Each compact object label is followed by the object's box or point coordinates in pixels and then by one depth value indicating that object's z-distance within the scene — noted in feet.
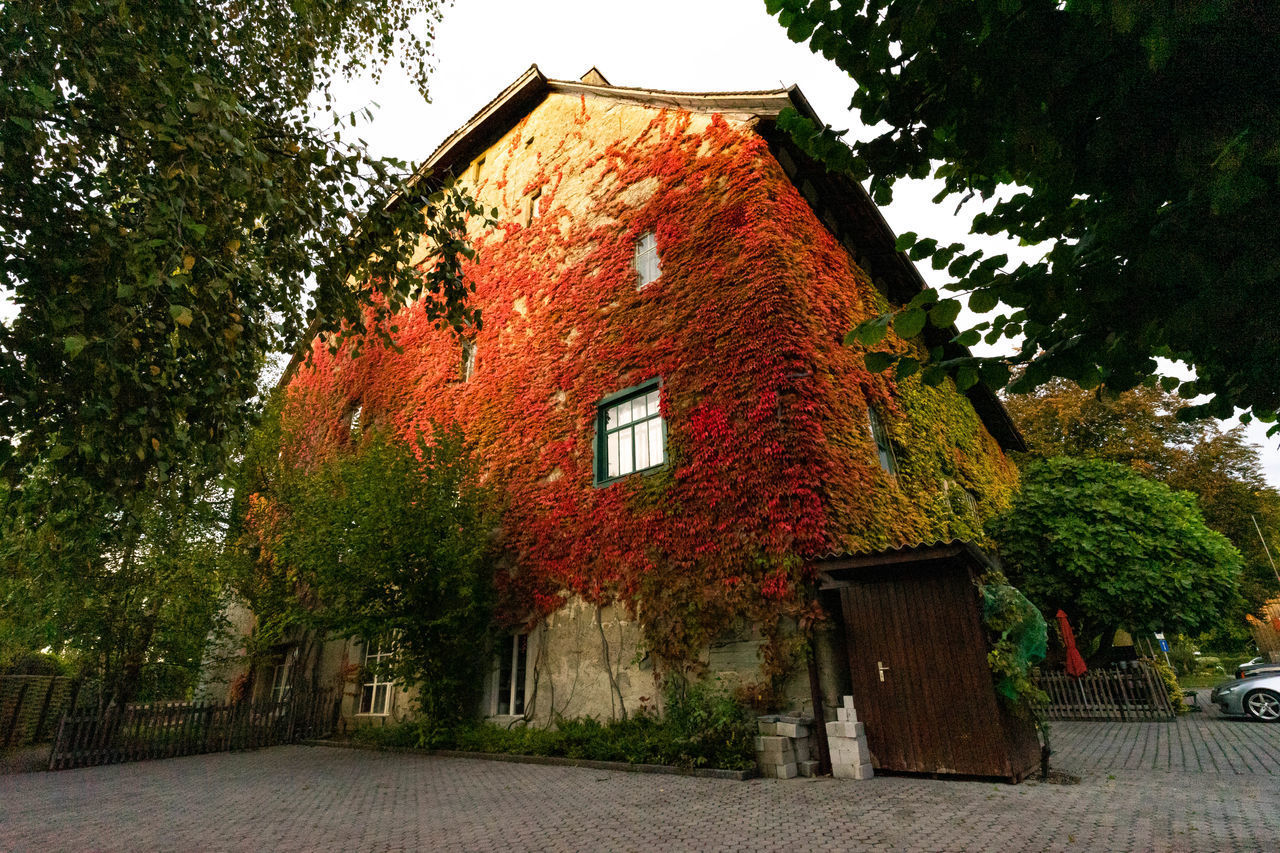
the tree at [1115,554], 42.60
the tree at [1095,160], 7.30
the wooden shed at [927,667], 21.43
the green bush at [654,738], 24.29
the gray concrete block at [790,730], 23.13
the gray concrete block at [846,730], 22.90
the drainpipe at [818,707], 23.62
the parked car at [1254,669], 40.75
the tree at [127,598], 40.98
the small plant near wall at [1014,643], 21.11
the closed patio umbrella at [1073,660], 35.22
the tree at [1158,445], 84.28
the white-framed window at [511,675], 34.92
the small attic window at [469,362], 47.70
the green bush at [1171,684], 45.03
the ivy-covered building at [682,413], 27.27
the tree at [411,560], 34.06
